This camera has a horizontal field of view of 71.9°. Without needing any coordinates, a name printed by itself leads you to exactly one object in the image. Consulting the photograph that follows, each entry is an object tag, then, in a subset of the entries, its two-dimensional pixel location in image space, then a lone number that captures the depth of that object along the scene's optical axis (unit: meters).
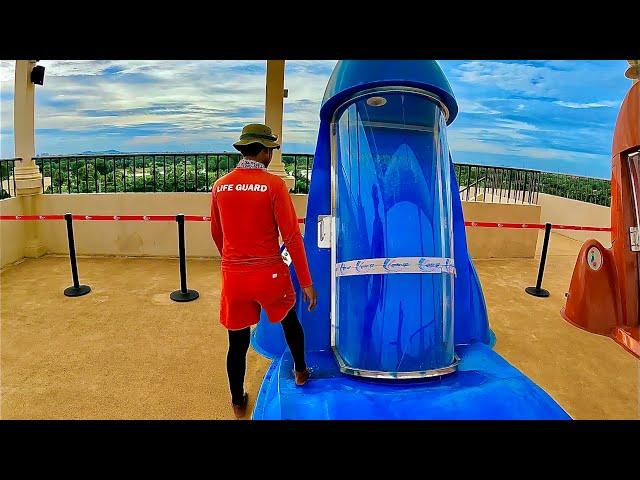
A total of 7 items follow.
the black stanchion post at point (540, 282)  5.55
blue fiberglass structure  2.12
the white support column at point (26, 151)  6.19
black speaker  6.12
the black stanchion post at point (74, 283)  5.06
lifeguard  2.37
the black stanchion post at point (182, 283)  5.00
